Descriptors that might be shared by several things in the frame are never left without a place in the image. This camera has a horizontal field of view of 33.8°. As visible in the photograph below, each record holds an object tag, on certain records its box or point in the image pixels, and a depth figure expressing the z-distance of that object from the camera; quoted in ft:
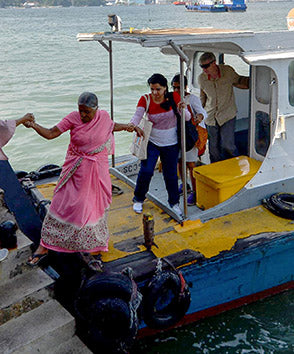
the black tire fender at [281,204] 18.60
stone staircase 13.43
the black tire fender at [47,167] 24.88
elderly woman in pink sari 15.28
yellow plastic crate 19.07
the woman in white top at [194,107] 18.97
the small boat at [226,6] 262.47
